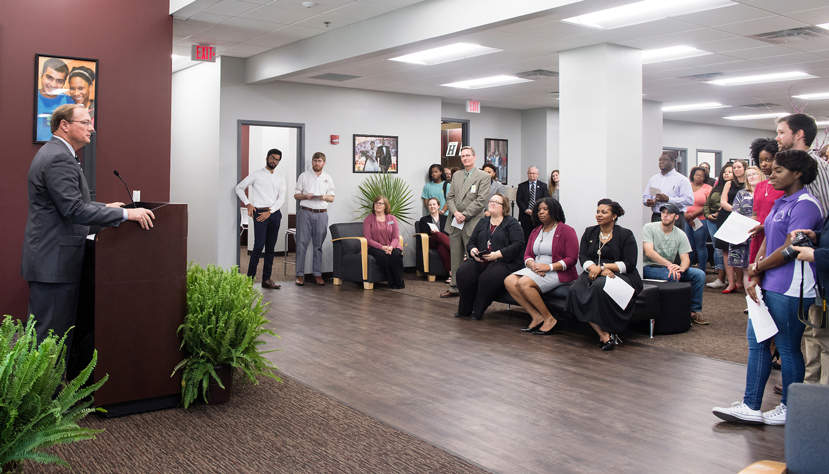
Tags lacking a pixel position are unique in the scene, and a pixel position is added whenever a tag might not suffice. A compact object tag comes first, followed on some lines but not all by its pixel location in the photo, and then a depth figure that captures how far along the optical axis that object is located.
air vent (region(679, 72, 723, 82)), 9.39
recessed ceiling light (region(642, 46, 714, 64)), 7.85
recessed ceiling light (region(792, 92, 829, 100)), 11.14
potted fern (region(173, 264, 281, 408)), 3.94
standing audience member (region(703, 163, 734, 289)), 9.07
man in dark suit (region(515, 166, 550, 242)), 10.65
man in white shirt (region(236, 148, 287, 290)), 9.08
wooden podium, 3.73
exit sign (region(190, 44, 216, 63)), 8.31
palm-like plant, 10.70
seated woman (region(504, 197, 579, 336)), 6.40
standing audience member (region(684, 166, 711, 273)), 9.24
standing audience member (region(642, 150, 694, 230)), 8.73
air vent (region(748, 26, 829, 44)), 6.73
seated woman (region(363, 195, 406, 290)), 9.31
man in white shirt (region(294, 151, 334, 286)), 9.55
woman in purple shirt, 3.52
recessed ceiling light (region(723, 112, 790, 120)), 14.41
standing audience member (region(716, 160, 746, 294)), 8.63
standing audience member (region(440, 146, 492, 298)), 8.23
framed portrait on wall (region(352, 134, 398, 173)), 10.75
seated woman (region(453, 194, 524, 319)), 6.93
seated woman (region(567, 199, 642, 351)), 5.75
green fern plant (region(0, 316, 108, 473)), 1.99
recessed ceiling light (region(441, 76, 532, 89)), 10.15
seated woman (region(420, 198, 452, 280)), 10.08
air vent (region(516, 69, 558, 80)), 9.39
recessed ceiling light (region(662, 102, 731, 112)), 12.61
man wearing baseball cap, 6.73
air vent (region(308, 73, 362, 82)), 9.62
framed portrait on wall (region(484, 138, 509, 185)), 13.38
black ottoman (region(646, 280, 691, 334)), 6.26
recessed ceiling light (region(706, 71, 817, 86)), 9.41
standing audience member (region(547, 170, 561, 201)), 10.20
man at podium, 3.75
